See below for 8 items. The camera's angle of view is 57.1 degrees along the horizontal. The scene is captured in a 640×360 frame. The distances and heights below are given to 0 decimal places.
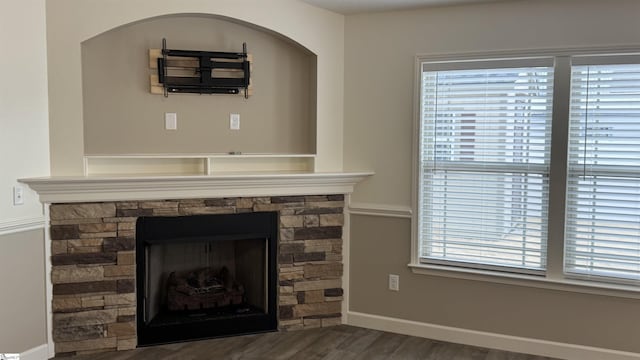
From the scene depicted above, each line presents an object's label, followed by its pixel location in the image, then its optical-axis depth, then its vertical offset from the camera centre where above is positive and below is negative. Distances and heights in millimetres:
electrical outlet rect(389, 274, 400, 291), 4312 -976
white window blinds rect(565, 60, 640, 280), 3580 -136
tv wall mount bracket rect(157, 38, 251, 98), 3990 +532
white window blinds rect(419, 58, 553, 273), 3838 -89
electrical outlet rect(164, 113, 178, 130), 4059 +182
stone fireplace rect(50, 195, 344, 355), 3682 -743
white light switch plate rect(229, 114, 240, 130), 4242 +193
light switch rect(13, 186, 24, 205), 3373 -282
